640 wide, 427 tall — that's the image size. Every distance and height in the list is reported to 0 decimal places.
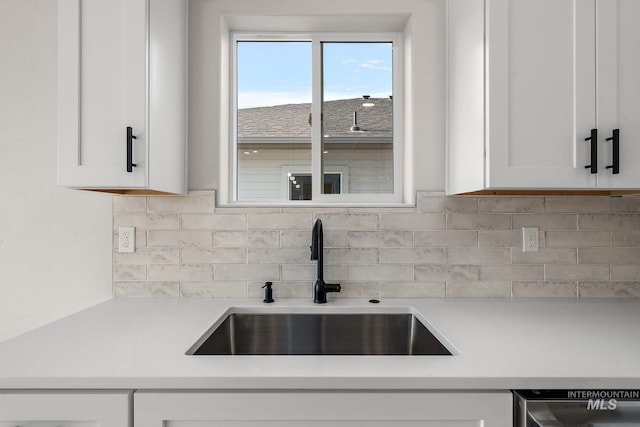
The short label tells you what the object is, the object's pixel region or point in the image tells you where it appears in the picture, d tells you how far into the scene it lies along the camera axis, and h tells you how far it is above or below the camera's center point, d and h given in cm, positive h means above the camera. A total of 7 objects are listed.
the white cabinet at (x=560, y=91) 129 +43
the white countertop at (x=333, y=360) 91 -38
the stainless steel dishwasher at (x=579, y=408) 90 -46
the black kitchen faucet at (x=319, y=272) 155 -24
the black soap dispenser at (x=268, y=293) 163 -34
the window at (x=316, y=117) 190 +51
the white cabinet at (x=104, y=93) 131 +43
